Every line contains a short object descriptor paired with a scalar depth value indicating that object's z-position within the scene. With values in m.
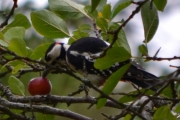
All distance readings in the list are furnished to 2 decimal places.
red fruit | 5.50
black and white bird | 5.98
